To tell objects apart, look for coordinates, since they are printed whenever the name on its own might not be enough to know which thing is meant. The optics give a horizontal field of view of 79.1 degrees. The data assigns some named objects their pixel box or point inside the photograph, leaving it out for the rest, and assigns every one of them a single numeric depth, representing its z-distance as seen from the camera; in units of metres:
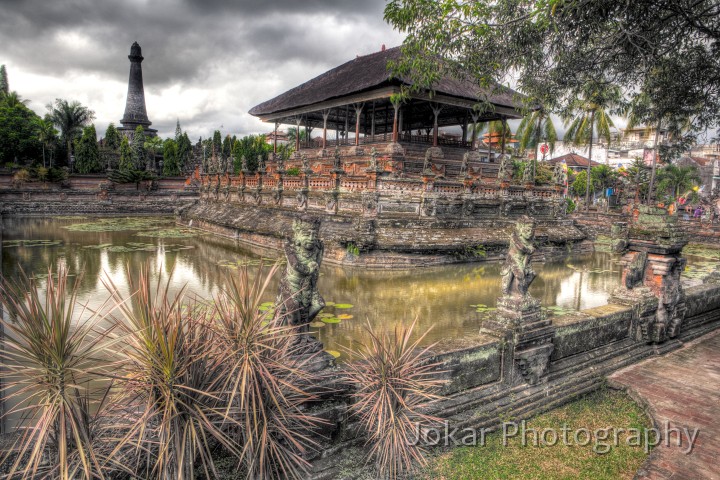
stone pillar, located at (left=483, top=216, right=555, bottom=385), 4.07
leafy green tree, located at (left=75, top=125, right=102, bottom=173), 36.22
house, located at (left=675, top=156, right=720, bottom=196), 47.22
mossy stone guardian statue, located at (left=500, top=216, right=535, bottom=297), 4.25
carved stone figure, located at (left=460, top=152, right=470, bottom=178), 15.59
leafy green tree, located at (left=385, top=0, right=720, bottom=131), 5.69
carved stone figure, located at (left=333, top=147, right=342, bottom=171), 14.11
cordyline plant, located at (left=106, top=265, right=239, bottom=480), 1.96
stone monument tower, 49.50
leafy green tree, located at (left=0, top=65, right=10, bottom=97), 46.17
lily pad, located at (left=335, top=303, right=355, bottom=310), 8.07
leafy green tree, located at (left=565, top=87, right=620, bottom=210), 28.28
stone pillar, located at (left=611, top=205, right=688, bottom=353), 5.43
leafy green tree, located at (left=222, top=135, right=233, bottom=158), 45.59
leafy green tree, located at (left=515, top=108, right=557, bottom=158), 30.09
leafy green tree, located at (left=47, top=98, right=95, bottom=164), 39.94
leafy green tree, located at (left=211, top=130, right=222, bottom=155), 44.44
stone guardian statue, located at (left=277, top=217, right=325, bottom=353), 3.17
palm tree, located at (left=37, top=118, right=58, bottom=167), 35.41
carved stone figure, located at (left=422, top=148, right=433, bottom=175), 13.41
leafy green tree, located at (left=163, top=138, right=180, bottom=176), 40.81
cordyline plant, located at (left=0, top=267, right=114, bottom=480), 1.75
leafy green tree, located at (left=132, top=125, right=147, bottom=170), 41.63
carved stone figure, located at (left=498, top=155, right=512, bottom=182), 15.55
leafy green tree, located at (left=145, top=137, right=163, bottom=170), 45.41
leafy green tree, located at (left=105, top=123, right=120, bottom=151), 42.50
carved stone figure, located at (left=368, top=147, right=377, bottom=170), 12.88
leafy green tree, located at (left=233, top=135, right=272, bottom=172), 40.12
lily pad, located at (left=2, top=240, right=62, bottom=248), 13.88
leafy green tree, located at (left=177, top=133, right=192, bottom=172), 43.06
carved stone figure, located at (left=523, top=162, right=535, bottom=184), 16.22
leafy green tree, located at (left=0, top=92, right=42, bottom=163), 34.00
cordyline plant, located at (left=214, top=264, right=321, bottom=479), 2.23
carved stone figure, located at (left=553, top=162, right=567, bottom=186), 17.62
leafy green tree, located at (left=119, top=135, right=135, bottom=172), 37.47
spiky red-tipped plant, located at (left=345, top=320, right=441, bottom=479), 2.76
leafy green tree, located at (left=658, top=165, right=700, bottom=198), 34.66
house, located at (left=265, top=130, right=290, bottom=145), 58.32
